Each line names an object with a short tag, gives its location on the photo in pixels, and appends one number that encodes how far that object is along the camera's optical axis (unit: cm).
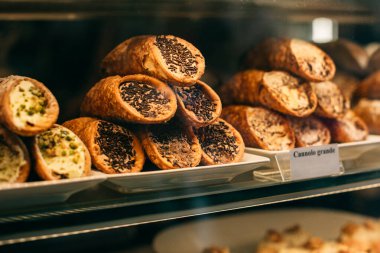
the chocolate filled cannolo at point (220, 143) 106
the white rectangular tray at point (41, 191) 81
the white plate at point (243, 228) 151
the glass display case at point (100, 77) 87
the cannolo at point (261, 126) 121
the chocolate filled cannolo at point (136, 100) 97
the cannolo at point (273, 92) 125
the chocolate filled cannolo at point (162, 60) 100
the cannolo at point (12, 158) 83
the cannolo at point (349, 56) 160
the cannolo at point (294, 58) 129
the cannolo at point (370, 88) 156
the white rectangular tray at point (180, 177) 94
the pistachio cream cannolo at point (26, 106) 82
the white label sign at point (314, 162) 111
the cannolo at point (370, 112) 148
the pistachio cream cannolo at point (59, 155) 85
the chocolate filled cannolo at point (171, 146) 99
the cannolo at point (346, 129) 135
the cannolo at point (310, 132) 127
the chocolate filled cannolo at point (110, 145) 96
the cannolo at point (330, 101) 133
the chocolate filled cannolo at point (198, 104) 102
